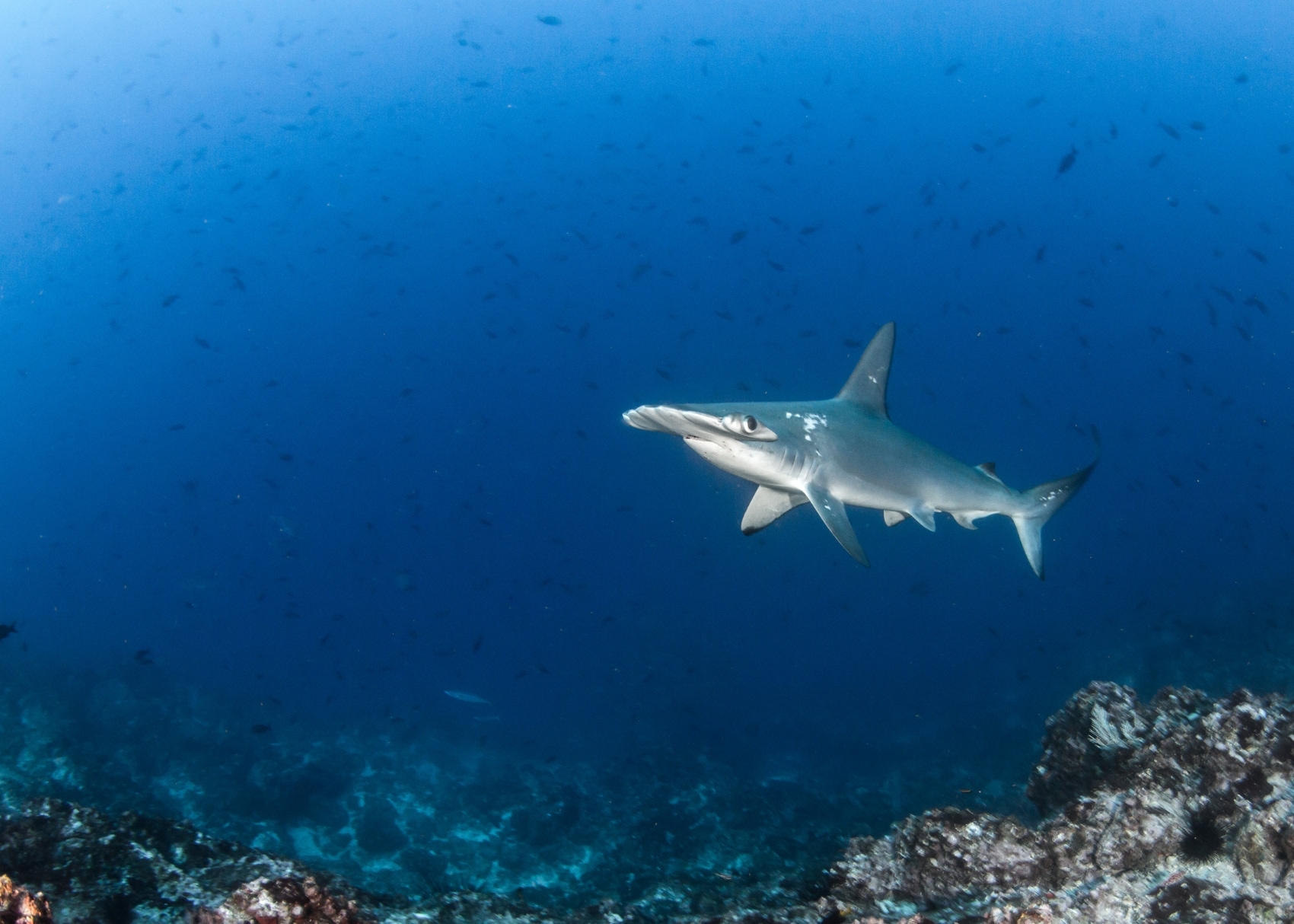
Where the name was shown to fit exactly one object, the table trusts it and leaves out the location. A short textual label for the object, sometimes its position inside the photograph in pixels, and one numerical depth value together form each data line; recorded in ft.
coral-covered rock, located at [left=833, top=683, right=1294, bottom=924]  9.95
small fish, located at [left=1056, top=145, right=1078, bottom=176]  52.97
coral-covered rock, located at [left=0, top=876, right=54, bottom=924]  7.96
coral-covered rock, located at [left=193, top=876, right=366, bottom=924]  9.45
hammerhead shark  18.22
